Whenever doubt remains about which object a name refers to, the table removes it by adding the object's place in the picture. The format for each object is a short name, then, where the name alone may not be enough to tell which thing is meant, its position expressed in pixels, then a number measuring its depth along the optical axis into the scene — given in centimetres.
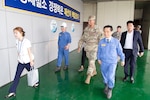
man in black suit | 345
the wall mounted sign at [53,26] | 566
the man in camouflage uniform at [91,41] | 358
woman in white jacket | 272
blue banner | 375
